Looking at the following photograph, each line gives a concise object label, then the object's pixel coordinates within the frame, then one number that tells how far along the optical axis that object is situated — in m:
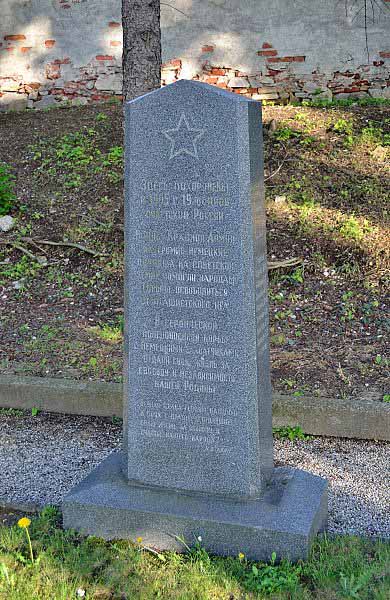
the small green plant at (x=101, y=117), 9.70
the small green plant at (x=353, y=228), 6.89
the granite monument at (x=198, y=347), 3.25
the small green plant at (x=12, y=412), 5.12
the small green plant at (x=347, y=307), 5.98
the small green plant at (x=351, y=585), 2.95
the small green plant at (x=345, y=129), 8.33
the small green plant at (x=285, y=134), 8.52
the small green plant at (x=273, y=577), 3.03
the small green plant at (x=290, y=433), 4.64
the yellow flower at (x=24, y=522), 3.08
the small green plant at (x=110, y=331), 5.96
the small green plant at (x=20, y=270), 7.10
